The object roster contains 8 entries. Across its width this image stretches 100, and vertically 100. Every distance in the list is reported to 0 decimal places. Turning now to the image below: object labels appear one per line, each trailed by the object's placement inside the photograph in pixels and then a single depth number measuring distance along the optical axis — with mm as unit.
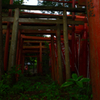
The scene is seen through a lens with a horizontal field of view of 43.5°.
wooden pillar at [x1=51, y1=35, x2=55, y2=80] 7267
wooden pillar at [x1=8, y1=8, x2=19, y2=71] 5152
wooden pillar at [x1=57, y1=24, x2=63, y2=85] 5659
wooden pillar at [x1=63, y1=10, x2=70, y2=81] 5263
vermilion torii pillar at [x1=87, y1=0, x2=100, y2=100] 1690
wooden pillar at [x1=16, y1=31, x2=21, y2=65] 6523
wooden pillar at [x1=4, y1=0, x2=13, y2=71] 6093
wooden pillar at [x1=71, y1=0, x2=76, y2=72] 6326
